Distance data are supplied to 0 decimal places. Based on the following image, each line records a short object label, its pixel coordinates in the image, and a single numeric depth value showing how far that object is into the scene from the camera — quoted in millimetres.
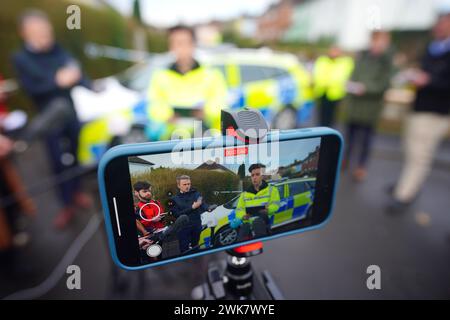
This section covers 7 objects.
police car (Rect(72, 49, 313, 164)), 2594
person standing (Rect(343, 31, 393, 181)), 2680
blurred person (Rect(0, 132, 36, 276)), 1806
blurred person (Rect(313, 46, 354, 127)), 3938
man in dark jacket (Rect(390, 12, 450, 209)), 2074
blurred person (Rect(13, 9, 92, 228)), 1903
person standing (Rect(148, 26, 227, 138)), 1898
